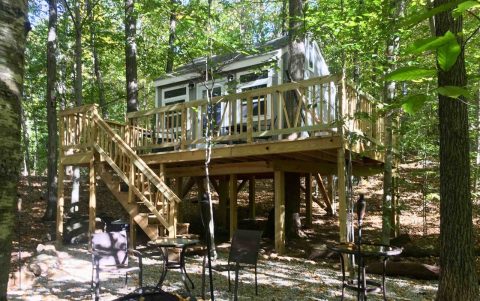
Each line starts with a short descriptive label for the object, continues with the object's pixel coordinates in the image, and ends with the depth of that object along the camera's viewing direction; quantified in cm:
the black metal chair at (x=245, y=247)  602
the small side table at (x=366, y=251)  444
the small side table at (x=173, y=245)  555
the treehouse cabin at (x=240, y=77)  1138
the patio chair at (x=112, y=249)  596
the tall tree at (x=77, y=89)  1156
